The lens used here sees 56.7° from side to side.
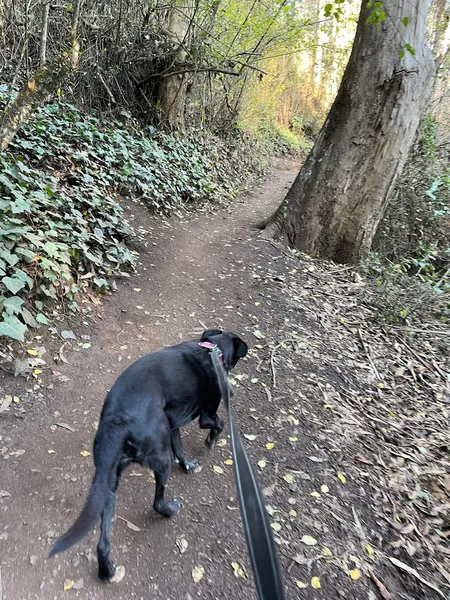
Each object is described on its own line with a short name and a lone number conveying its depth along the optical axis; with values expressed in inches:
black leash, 46.7
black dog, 80.4
